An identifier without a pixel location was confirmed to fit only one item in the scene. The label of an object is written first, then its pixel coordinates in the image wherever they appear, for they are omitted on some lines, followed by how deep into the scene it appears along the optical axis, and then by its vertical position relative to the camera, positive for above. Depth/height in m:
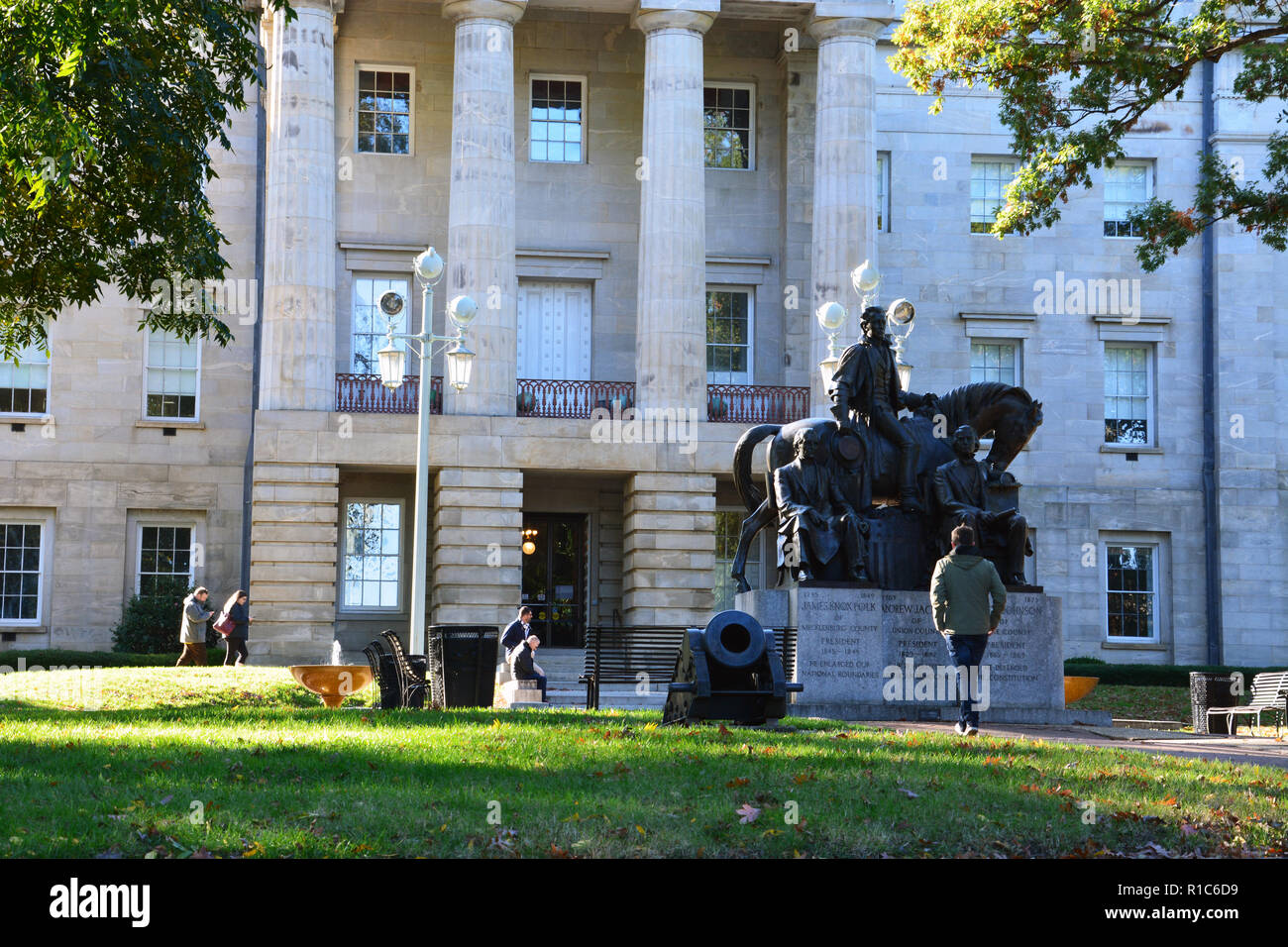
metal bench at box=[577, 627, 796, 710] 23.77 -1.31
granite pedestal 18.31 -0.93
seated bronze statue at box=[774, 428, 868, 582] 18.78 +0.73
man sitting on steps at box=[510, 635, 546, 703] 25.75 -1.47
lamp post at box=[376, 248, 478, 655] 25.17 +3.40
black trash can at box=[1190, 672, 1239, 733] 23.81 -1.66
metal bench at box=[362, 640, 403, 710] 20.11 -1.50
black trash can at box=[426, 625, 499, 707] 19.53 -1.11
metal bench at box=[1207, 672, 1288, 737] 21.86 -1.59
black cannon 15.12 -0.93
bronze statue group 18.84 +1.23
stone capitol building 36.91 +5.98
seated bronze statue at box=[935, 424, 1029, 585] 18.70 +0.91
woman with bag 32.81 -1.16
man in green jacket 15.85 -0.20
